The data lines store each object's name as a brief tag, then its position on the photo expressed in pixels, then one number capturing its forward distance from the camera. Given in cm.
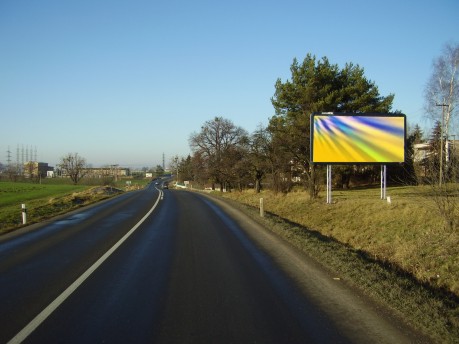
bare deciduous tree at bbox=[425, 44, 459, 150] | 3178
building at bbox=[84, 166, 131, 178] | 14062
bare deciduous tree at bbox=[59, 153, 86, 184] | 12375
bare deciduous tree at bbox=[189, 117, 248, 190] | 6094
